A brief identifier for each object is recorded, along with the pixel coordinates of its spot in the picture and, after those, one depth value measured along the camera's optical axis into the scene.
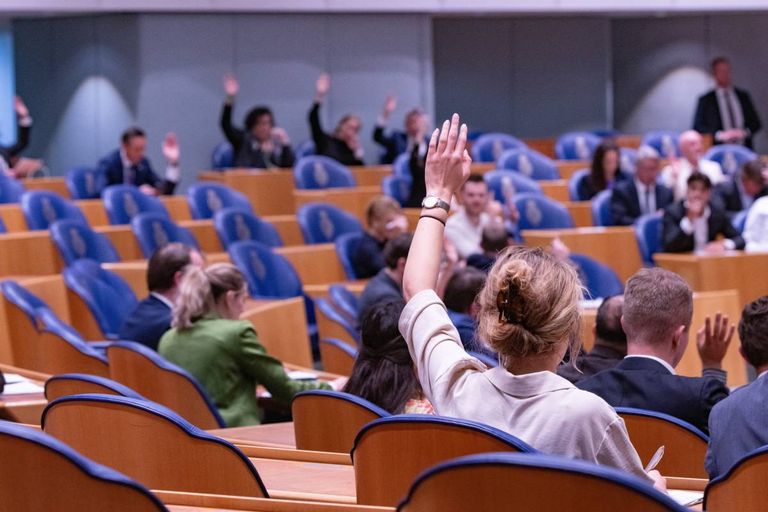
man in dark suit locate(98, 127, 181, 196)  15.36
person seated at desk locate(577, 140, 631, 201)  14.08
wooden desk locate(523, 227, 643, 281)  11.55
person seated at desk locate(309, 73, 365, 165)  17.44
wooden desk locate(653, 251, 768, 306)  10.56
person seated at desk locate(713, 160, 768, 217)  12.70
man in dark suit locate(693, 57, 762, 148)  20.33
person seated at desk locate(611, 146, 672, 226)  12.86
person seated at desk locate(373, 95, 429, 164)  18.58
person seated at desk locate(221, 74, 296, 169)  16.73
